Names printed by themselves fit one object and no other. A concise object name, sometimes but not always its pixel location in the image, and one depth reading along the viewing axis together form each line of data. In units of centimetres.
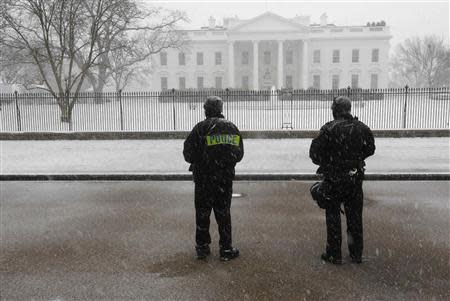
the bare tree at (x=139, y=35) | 2498
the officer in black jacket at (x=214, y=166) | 498
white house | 6775
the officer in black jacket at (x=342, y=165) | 477
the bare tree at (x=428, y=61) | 6759
